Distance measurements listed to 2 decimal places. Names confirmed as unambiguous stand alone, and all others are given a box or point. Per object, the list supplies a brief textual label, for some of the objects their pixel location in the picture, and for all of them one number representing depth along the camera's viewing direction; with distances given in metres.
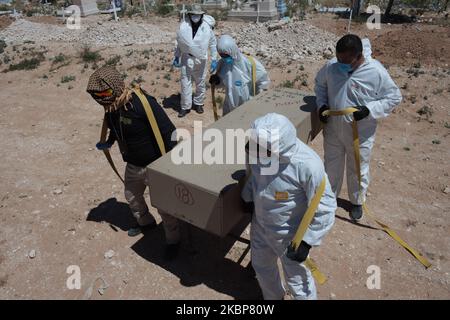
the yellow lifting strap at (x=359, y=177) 3.74
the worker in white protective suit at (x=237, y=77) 4.45
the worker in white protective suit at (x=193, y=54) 6.77
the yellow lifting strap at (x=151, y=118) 3.32
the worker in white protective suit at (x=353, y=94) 3.55
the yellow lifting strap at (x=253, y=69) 4.45
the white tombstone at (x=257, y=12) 14.84
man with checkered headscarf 3.16
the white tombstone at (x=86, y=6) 18.80
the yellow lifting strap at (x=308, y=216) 2.43
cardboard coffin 2.67
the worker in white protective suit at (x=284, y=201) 2.31
